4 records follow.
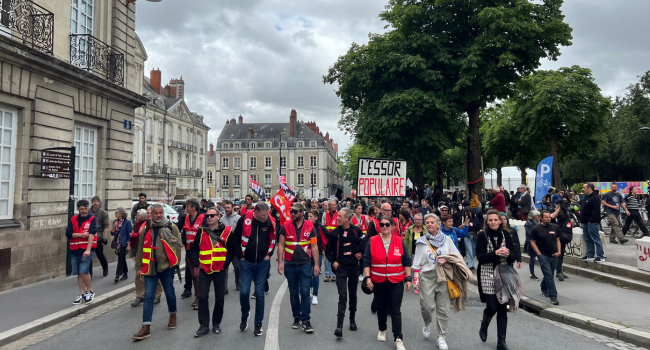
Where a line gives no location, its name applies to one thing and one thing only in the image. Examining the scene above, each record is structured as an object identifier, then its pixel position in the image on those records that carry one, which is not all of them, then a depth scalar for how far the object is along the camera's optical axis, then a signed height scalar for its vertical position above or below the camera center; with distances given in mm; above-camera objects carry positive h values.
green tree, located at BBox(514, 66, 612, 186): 30734 +6078
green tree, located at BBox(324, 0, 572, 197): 19516 +6567
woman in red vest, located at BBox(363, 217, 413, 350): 5582 -990
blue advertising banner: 13695 +638
